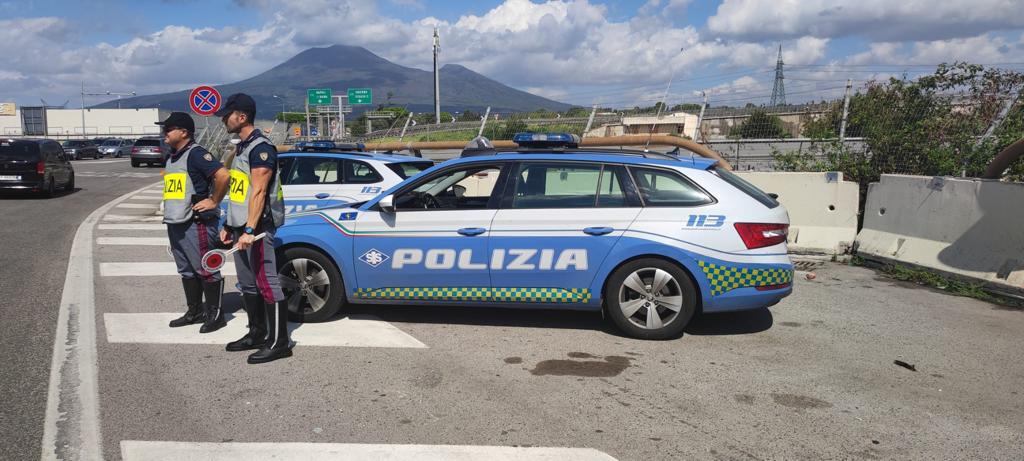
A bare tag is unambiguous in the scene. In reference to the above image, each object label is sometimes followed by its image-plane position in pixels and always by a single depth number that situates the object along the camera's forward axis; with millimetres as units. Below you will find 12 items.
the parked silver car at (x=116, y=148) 51031
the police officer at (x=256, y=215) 5066
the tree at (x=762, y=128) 13367
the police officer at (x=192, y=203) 5816
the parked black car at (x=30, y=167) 17281
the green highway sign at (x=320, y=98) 57062
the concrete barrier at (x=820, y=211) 9281
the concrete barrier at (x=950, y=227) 7395
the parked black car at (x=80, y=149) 44809
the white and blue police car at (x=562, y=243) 5691
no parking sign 14427
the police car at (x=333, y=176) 9930
